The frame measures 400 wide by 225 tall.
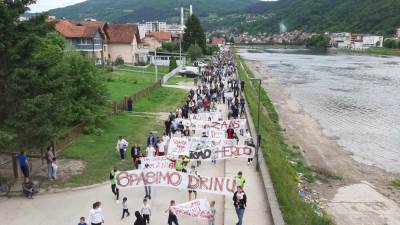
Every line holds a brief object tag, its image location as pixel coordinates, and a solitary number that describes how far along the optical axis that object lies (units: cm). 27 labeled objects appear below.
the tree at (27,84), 1845
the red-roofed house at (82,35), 6950
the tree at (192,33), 11254
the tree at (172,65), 7420
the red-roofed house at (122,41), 8350
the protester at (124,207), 1604
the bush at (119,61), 7956
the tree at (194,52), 9556
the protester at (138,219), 1383
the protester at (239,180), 1679
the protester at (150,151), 2030
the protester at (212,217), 1487
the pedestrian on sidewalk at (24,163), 1953
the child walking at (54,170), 2014
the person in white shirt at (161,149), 2159
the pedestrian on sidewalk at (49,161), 2036
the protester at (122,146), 2336
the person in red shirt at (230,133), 2527
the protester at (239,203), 1498
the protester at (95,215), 1389
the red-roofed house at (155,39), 11186
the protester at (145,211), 1482
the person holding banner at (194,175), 1725
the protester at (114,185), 1756
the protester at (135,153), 2122
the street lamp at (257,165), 2180
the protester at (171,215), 1477
